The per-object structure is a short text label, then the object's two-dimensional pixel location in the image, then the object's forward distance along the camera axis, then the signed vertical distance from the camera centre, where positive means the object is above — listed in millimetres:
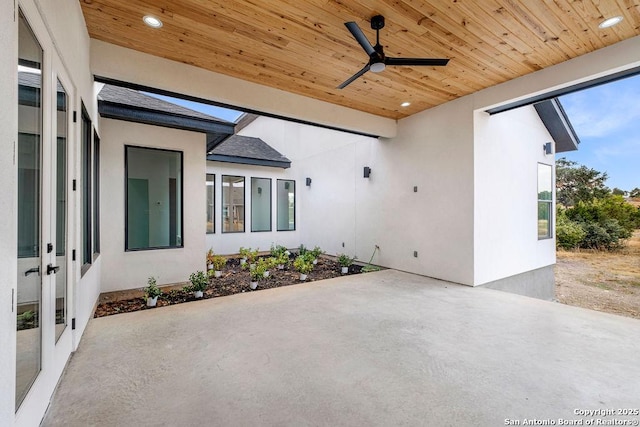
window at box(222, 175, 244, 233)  8656 +233
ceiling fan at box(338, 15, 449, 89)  2983 +1712
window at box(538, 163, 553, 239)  6676 +260
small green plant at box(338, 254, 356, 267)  6830 -1191
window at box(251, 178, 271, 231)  9188 +244
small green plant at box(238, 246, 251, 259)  7489 -1087
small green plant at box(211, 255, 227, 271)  6500 -1156
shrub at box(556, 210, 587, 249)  10477 -845
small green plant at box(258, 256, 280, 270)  6494 -1177
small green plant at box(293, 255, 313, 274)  6061 -1186
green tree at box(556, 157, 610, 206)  11828 +1219
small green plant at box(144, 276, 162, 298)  4148 -1167
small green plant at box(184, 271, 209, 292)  4590 -1164
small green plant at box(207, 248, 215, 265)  6675 -1087
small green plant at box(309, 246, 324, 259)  7427 -1103
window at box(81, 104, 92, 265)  3297 +285
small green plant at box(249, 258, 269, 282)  5312 -1158
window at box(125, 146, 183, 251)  4952 +239
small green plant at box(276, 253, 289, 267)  6856 -1179
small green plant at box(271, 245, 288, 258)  7785 -1108
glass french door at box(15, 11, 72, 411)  1601 -55
